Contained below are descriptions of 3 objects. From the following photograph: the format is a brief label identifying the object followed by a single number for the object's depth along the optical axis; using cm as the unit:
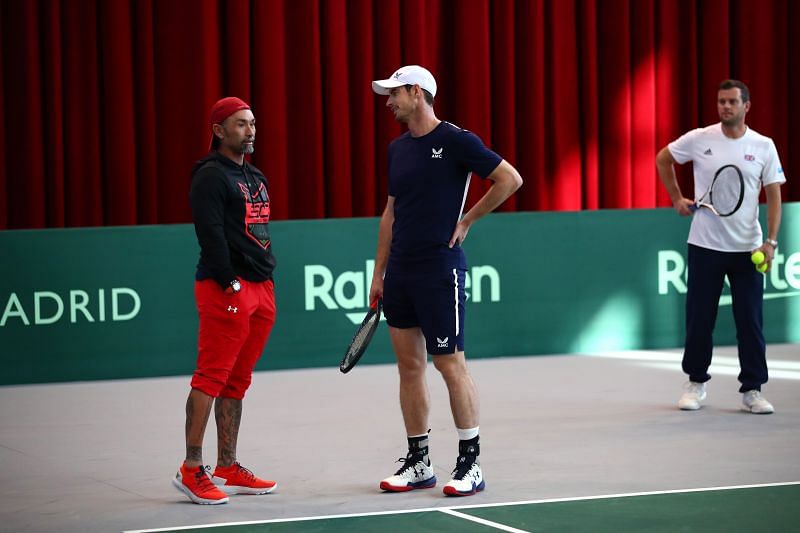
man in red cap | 1050
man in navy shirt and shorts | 1068
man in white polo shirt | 1436
